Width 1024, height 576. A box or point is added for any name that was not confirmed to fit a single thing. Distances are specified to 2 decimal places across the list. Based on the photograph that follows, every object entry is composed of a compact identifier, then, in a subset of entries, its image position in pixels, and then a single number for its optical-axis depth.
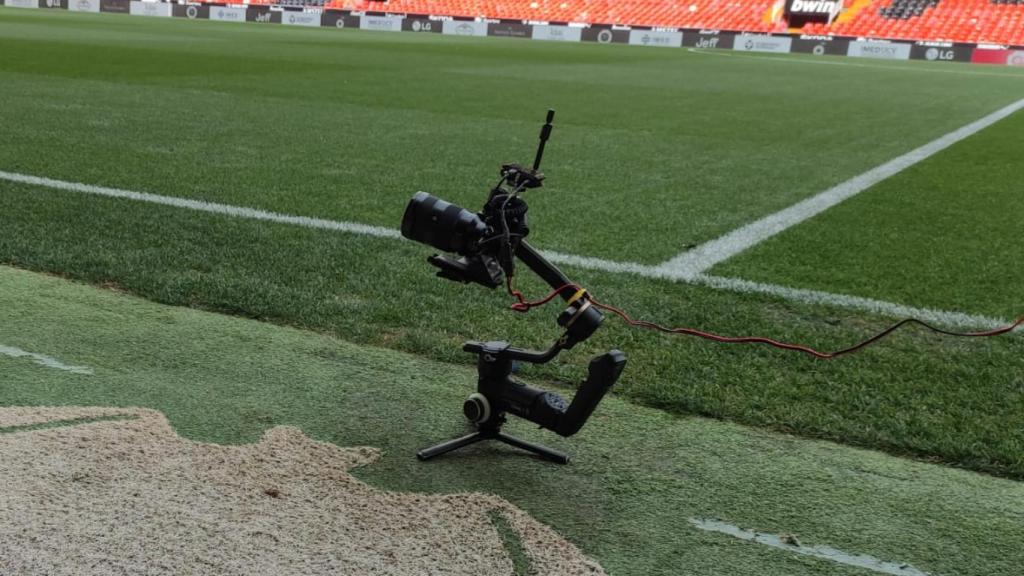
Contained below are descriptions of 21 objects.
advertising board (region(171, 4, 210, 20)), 43.69
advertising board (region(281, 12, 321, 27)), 43.31
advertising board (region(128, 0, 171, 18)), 43.72
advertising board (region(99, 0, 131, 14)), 43.72
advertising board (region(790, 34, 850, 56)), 37.00
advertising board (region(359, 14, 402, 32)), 42.19
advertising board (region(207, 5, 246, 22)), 43.38
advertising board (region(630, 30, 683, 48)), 39.22
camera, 2.41
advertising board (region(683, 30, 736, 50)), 38.47
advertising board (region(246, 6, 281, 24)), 43.31
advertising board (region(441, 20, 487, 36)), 41.41
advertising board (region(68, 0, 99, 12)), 43.03
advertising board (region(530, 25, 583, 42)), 40.81
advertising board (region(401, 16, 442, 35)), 41.69
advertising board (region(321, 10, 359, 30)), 42.97
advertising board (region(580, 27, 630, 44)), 40.16
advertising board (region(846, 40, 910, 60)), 35.78
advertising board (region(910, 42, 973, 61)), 35.75
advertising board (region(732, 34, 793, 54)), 37.94
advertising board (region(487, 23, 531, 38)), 41.56
